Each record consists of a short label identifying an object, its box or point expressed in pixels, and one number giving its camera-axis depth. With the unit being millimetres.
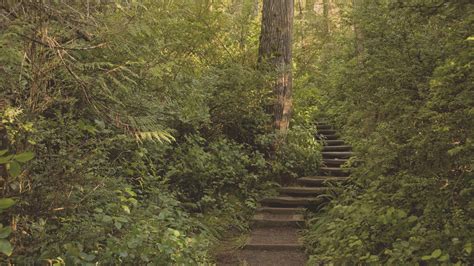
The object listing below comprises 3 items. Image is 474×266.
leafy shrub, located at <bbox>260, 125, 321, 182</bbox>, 9117
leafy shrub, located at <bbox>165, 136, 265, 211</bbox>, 7676
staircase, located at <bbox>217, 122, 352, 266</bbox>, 6480
